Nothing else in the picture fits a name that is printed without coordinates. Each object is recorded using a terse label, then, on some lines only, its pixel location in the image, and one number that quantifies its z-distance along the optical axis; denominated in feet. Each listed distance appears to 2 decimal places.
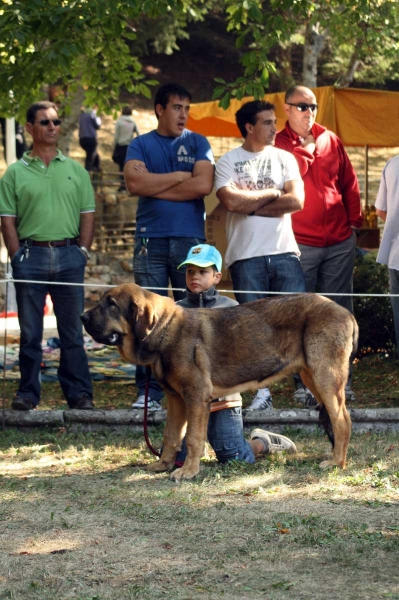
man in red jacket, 55.88
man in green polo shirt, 53.67
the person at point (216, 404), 43.75
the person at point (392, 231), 54.03
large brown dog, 41.52
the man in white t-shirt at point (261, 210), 52.01
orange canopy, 76.79
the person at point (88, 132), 154.61
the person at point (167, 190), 52.11
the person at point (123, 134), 152.05
